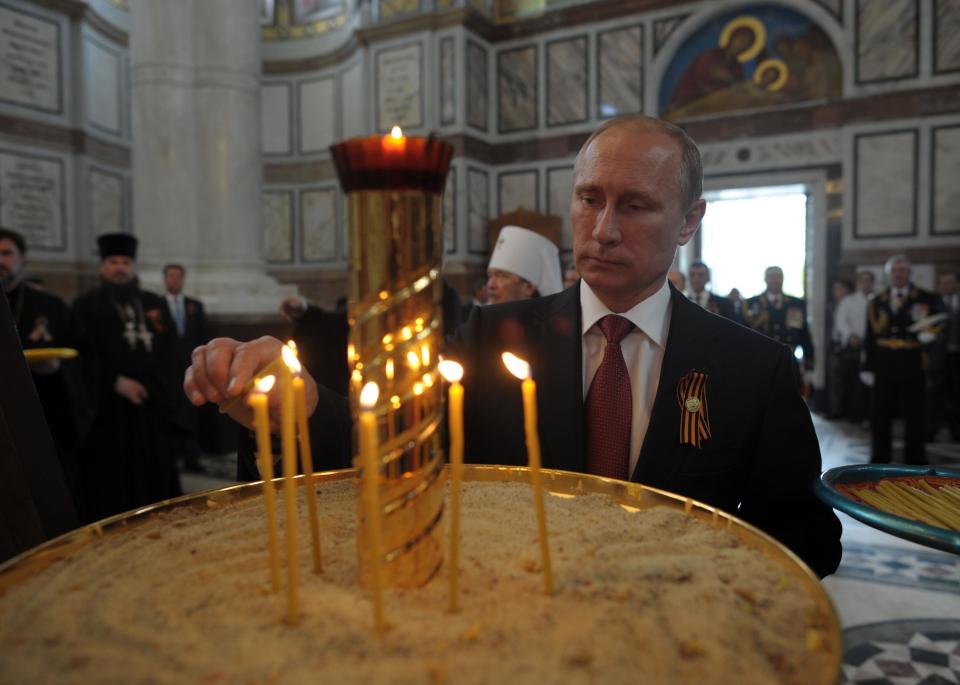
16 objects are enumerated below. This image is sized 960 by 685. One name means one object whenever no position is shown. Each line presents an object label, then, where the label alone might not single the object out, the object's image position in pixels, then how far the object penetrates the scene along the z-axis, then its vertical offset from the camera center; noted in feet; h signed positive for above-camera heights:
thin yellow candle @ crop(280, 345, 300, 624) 2.01 -0.56
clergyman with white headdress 14.71 +0.31
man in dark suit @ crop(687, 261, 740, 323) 22.92 +0.09
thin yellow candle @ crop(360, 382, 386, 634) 1.87 -0.57
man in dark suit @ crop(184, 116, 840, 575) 4.92 -0.70
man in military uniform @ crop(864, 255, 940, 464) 21.97 -2.33
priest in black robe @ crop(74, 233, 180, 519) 16.93 -2.39
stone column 22.53 +4.28
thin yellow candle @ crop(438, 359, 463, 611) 2.10 -0.54
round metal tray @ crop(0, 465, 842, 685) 2.11 -0.92
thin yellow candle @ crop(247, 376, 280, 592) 2.14 -0.60
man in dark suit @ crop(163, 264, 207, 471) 21.44 -1.02
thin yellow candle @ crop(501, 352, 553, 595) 2.16 -0.57
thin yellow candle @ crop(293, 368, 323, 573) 2.46 -0.66
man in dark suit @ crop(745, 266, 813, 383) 22.89 -1.00
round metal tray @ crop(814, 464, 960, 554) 2.57 -0.90
